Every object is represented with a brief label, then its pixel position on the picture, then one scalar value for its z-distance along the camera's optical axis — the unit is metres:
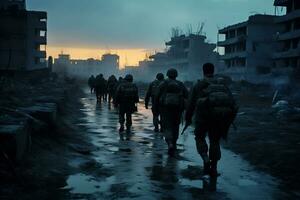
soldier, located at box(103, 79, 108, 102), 32.53
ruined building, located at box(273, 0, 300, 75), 62.53
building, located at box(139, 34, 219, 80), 108.62
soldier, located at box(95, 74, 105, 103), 31.15
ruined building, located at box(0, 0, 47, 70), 55.19
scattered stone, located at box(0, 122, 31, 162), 6.59
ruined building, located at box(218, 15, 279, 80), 77.00
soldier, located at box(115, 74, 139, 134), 13.89
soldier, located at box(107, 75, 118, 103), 27.67
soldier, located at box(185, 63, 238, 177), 7.15
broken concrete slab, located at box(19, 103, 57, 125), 10.65
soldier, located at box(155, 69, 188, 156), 9.73
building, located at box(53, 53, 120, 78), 159.44
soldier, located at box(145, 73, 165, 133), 13.95
